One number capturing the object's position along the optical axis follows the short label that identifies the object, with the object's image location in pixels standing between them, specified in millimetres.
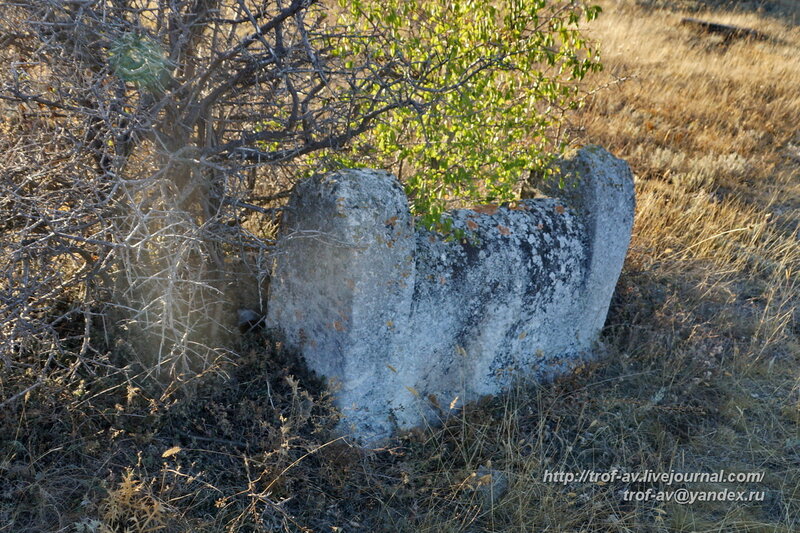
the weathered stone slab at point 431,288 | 2943
